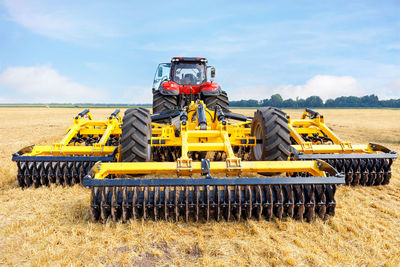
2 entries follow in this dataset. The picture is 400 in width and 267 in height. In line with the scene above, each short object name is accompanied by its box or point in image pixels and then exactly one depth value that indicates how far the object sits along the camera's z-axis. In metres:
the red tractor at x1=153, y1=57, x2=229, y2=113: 7.12
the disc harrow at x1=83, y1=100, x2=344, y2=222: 2.80
